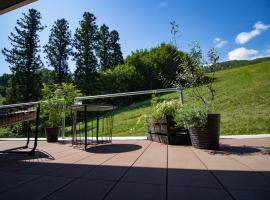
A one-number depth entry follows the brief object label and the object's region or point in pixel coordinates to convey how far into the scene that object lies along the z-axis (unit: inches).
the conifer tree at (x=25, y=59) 747.4
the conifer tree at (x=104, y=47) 1053.1
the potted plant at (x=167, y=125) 127.0
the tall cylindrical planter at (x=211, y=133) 109.0
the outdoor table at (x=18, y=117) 99.0
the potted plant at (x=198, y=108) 109.5
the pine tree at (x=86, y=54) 848.3
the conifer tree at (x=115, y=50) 1084.0
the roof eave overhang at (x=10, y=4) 115.0
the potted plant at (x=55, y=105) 171.5
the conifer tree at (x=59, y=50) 853.8
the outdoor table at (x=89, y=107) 120.4
